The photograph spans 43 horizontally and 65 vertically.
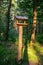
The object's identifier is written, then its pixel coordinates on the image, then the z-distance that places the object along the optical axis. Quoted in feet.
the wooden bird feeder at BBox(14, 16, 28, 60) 18.46
